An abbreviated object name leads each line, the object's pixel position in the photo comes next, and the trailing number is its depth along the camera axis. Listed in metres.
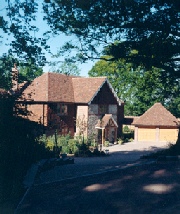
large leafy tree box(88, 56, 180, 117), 23.17
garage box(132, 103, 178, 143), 40.94
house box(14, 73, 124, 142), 35.75
